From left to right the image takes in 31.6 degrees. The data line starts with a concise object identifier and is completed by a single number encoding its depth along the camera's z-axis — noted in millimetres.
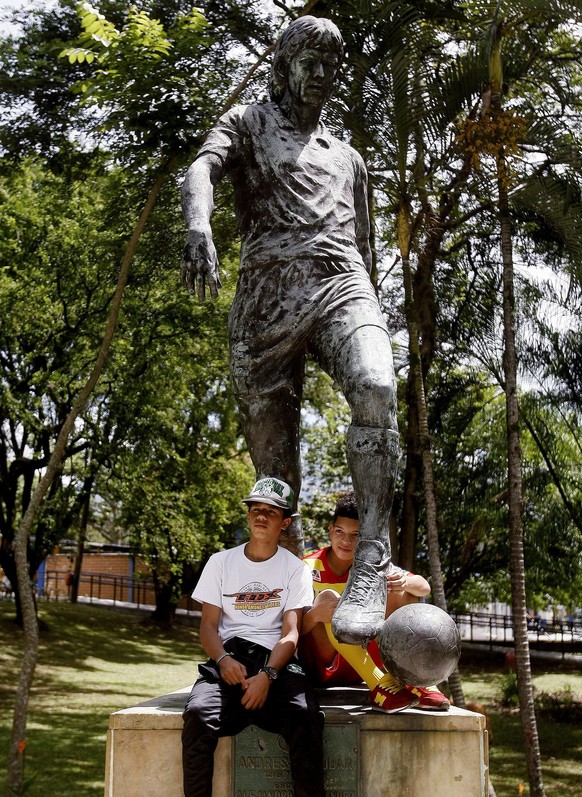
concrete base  3633
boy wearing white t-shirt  3436
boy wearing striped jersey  3752
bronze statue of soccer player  4254
